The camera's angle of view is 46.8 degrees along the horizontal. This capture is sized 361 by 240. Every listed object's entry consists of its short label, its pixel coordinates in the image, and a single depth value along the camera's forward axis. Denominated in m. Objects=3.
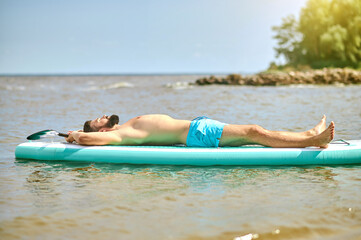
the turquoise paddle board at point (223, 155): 4.89
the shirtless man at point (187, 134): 4.90
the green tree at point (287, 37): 53.97
